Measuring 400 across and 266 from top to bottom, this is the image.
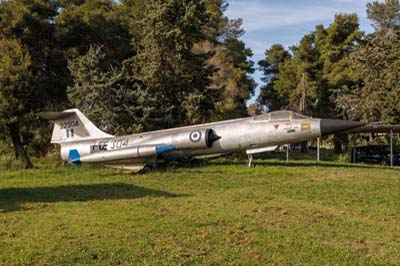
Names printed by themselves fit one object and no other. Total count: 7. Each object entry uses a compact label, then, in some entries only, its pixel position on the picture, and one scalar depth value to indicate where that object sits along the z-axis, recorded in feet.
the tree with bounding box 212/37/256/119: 106.32
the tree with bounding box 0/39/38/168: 64.18
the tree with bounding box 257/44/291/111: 179.06
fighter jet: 54.75
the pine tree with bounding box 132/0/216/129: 73.97
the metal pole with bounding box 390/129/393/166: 83.49
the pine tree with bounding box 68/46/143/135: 72.49
